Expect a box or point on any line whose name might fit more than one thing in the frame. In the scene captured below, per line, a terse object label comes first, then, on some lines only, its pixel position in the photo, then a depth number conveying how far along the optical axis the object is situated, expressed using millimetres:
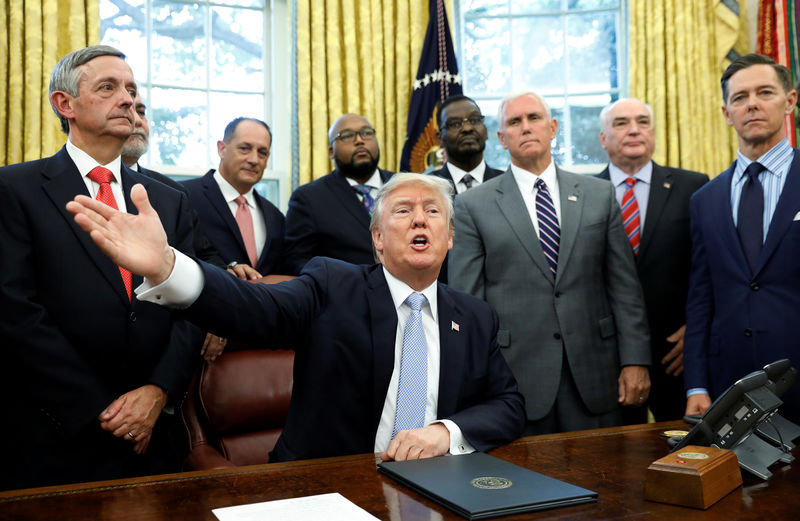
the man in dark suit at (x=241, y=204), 3543
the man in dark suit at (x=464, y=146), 3805
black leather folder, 1266
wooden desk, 1267
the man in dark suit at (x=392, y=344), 1799
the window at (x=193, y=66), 5238
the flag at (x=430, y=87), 5223
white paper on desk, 1214
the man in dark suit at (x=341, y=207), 3592
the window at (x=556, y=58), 5957
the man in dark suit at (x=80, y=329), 1989
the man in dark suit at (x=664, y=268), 3070
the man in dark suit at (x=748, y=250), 2426
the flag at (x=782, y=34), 5254
